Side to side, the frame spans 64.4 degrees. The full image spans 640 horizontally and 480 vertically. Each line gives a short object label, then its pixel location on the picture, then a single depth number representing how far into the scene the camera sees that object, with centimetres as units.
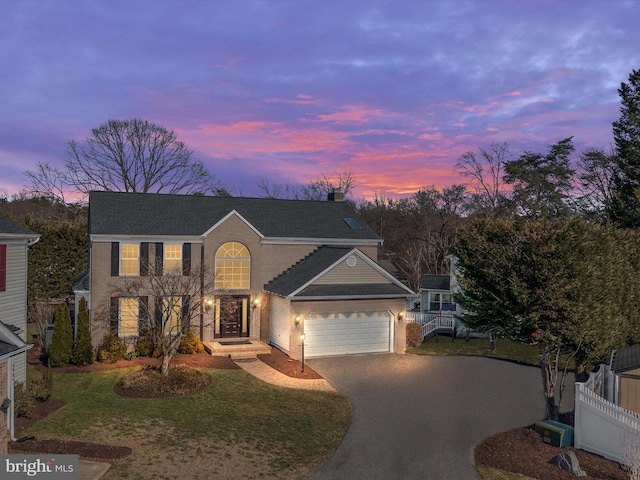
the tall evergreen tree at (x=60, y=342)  2341
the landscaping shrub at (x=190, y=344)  2620
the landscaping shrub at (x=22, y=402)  1566
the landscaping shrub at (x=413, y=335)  2958
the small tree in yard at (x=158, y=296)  2470
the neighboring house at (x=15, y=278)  1833
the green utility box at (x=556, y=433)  1628
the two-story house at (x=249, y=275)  2638
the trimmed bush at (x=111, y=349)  2452
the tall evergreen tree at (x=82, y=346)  2366
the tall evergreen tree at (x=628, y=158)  3694
